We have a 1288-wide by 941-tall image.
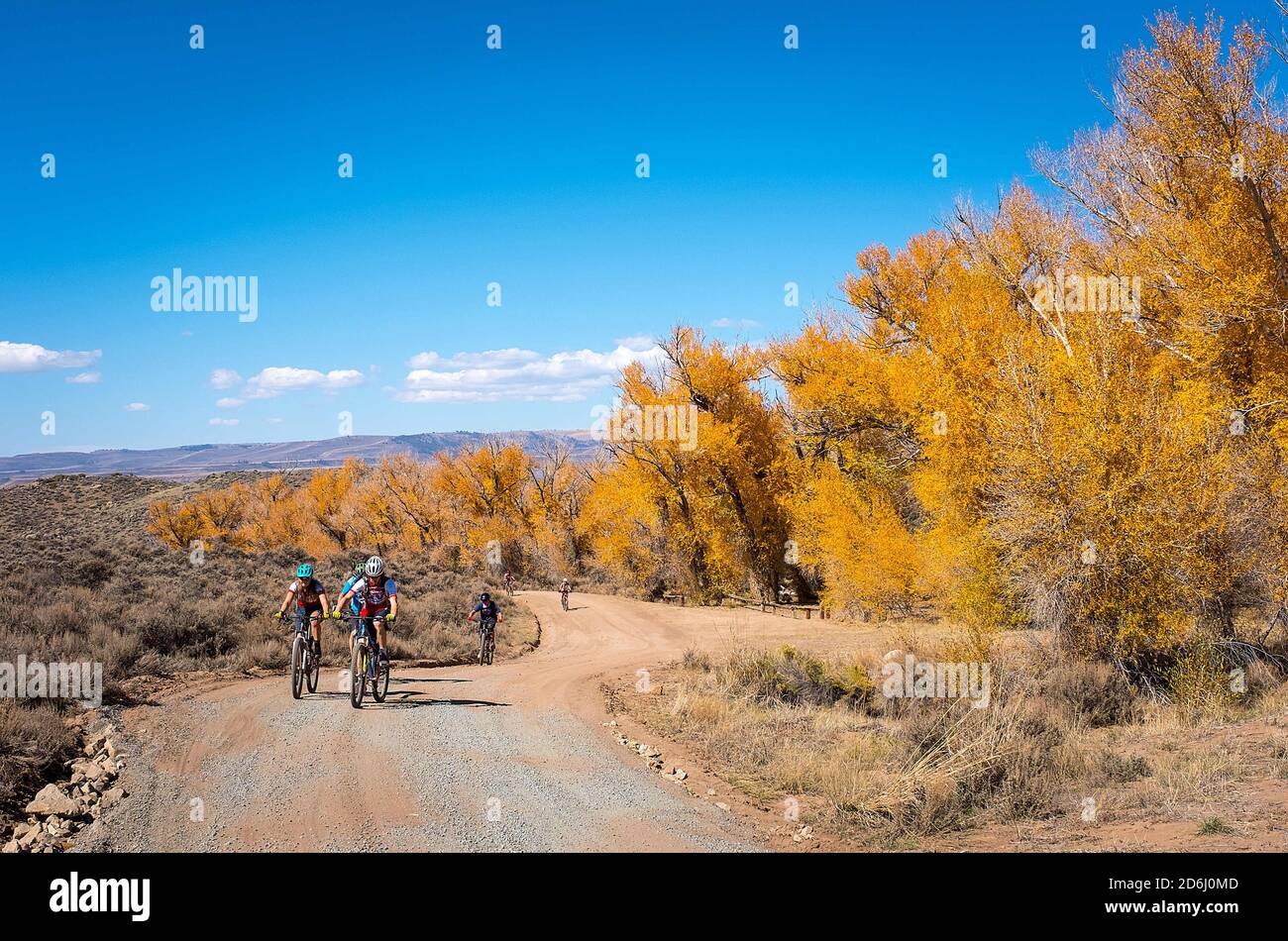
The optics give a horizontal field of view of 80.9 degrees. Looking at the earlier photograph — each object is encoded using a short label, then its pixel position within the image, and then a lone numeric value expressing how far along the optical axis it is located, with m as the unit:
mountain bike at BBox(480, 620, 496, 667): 20.28
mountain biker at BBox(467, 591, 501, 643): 19.32
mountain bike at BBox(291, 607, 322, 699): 11.89
